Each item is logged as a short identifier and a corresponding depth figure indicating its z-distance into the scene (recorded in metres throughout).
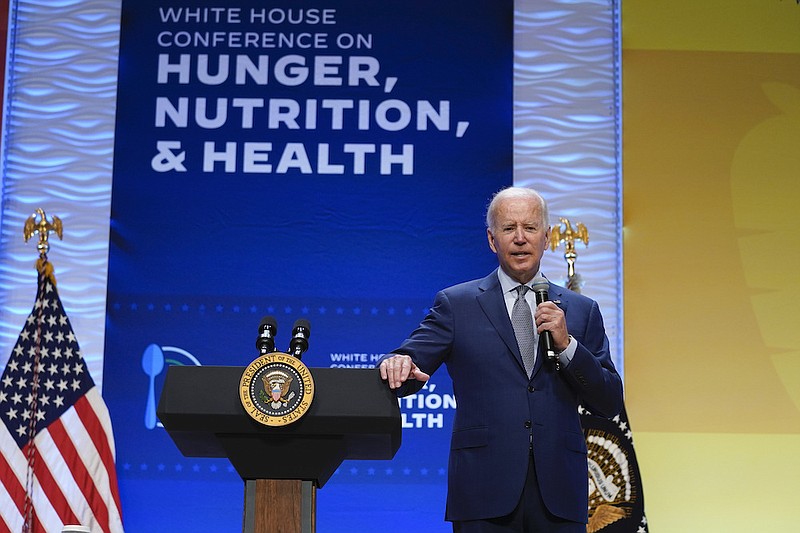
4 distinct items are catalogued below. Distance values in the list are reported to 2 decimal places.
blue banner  9.60
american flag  8.91
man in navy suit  4.89
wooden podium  4.62
